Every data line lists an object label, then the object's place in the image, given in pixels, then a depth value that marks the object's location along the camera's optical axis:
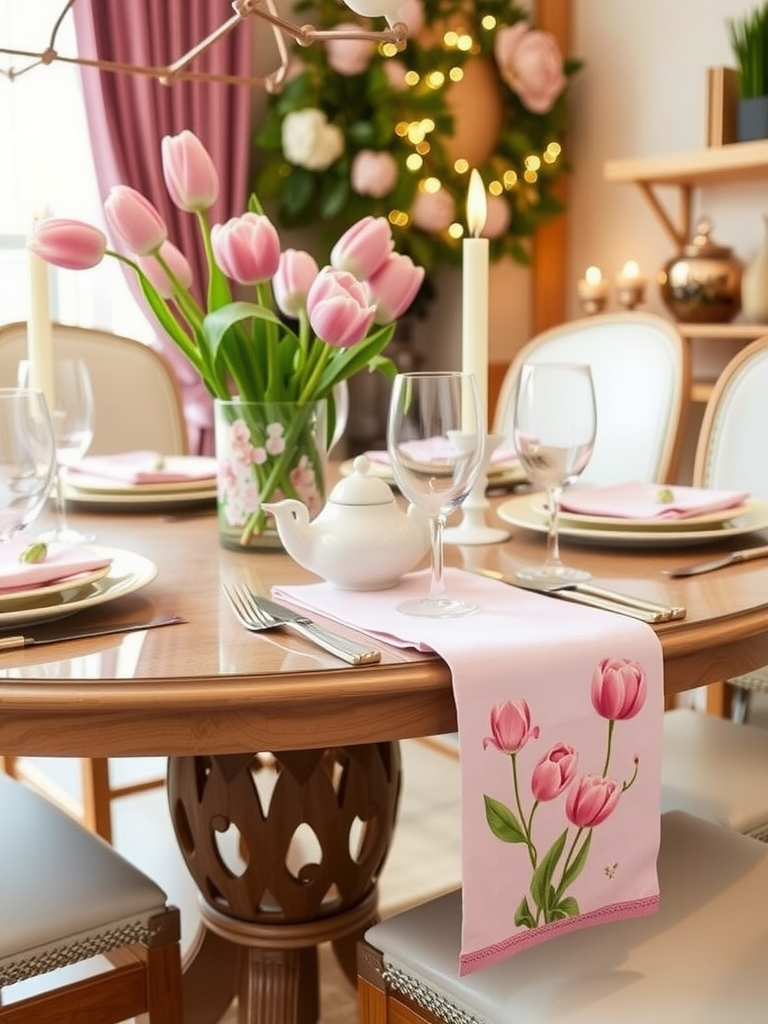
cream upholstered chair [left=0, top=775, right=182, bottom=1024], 1.22
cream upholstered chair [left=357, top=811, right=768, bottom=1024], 1.00
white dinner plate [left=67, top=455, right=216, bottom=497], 1.76
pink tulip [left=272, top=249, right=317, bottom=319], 1.45
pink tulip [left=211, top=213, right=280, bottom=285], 1.32
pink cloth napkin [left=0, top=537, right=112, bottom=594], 1.10
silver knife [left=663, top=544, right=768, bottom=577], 1.29
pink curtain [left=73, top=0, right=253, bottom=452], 3.28
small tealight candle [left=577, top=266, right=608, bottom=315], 3.62
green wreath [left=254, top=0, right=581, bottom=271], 3.47
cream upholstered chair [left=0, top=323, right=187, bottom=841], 2.41
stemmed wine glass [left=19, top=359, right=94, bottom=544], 1.64
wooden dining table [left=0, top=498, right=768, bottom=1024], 0.95
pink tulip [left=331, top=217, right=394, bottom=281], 1.41
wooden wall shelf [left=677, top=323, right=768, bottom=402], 3.24
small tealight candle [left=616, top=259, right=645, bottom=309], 3.55
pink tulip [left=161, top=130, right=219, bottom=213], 1.39
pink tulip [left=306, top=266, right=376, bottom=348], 1.27
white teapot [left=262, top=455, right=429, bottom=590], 1.17
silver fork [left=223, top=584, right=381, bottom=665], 0.98
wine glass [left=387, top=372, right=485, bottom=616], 1.09
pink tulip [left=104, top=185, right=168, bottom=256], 1.34
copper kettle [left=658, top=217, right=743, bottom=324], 3.40
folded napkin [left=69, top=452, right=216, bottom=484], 1.80
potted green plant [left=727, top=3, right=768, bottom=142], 3.23
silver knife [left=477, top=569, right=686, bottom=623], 1.09
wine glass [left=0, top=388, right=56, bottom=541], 1.14
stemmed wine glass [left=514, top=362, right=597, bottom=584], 1.27
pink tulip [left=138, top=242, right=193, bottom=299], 1.43
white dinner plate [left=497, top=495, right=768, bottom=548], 1.40
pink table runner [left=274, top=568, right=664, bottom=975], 0.97
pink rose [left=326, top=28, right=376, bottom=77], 3.41
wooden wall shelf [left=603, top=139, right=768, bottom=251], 3.21
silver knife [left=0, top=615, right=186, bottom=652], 1.03
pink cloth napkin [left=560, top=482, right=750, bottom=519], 1.45
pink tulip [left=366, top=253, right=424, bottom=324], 1.46
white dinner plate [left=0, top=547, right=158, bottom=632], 1.07
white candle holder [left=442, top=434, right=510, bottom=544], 1.50
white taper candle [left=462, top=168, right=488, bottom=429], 1.51
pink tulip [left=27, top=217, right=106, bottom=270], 1.32
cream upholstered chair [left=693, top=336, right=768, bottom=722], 2.02
